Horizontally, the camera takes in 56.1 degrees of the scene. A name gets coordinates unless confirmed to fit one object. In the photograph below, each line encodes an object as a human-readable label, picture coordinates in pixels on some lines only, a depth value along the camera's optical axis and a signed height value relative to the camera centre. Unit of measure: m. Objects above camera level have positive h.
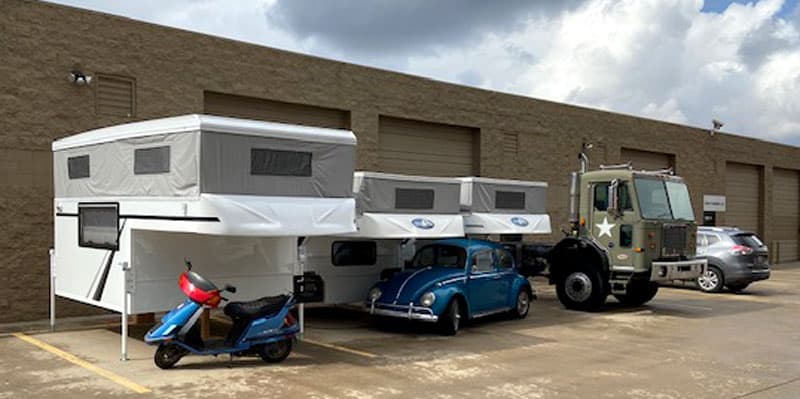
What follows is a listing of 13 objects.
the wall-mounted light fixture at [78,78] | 13.39 +2.09
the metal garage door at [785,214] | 34.84 -0.64
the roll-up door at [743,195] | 32.50 +0.23
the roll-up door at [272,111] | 15.73 +1.91
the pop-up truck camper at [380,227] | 12.18 -0.50
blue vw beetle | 11.73 -1.47
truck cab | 14.77 -0.77
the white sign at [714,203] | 30.50 -0.12
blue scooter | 8.87 -1.62
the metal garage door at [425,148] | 19.22 +1.33
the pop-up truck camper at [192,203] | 9.02 -0.10
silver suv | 19.09 -1.48
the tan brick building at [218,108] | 12.85 +2.06
